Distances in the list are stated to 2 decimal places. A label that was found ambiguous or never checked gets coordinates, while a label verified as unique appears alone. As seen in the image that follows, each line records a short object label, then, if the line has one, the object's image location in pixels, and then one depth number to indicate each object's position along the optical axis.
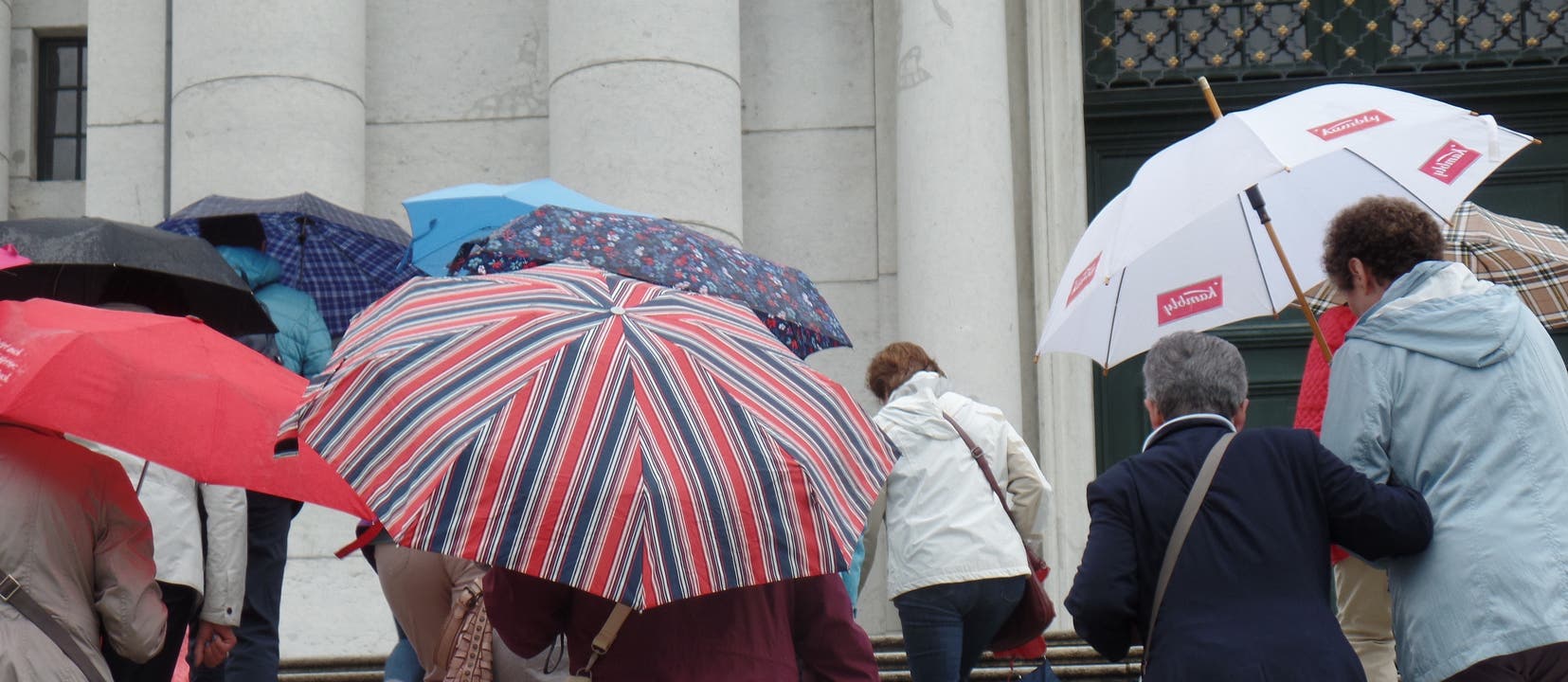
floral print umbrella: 10.44
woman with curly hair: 8.40
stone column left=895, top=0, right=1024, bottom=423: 18.41
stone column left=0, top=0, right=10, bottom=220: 20.72
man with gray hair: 8.34
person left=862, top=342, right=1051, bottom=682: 13.55
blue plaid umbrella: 15.10
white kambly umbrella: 9.82
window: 21.25
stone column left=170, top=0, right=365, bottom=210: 18.64
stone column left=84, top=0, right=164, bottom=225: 19.80
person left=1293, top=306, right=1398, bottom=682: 11.41
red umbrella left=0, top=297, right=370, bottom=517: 9.20
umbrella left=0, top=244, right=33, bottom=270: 9.62
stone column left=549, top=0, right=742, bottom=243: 18.53
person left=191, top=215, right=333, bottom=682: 13.09
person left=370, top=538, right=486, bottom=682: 11.41
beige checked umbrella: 12.30
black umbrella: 11.09
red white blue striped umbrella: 7.03
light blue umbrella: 14.04
